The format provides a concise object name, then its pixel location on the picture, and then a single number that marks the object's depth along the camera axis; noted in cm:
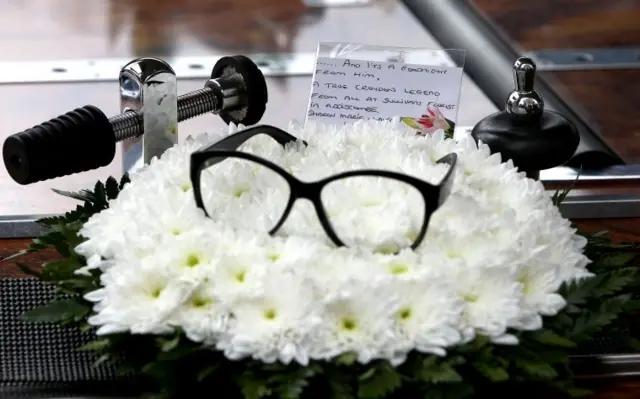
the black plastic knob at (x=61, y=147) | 186
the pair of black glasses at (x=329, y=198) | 169
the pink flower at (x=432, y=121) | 195
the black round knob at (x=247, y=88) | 203
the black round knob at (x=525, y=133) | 190
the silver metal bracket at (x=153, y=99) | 191
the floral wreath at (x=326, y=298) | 164
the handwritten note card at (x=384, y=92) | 196
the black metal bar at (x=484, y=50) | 231
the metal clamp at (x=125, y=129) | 187
